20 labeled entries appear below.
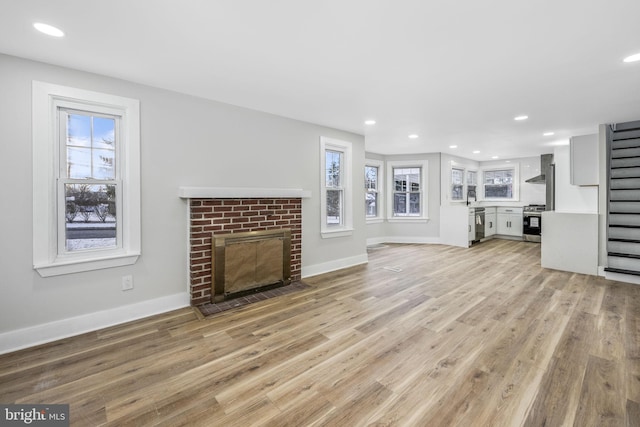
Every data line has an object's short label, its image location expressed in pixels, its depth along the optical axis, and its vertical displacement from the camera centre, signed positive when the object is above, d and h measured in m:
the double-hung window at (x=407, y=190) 7.54 +0.55
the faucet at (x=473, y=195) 8.60 +0.50
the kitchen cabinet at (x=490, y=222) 7.89 -0.33
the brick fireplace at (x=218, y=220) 3.22 -0.13
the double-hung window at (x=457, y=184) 8.02 +0.78
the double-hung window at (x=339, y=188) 4.94 +0.39
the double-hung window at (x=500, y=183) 8.35 +0.85
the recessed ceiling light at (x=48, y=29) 1.94 +1.27
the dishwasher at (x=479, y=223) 7.41 -0.33
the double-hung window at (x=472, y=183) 8.60 +0.88
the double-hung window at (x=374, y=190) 7.34 +0.54
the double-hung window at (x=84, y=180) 2.45 +0.27
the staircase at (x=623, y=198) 4.22 +0.21
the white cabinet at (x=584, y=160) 4.70 +0.89
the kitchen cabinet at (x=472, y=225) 7.05 -0.37
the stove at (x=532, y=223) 7.44 -0.32
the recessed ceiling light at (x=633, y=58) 2.35 +1.31
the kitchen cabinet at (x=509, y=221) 7.94 -0.31
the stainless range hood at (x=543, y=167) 7.18 +1.14
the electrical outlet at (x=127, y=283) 2.85 -0.76
